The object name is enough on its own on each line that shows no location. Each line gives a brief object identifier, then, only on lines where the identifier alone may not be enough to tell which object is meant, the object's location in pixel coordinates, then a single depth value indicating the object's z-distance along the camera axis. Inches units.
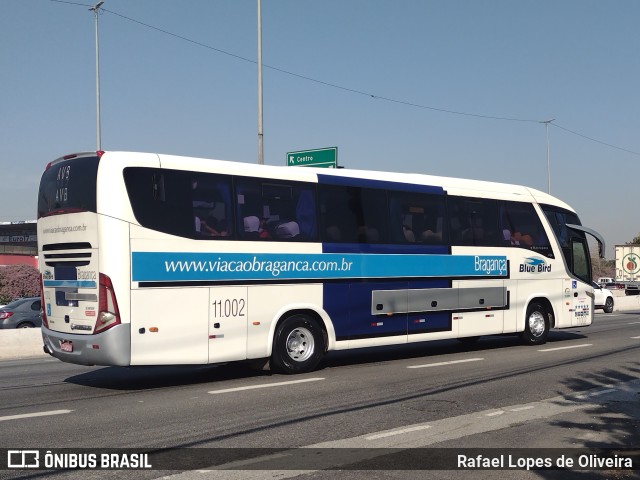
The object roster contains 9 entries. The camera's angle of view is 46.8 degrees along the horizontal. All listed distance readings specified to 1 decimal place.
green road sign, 871.1
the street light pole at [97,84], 1215.6
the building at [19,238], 2368.4
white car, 1444.4
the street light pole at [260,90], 863.8
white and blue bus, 399.9
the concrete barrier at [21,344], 665.0
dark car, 946.7
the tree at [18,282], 1750.7
